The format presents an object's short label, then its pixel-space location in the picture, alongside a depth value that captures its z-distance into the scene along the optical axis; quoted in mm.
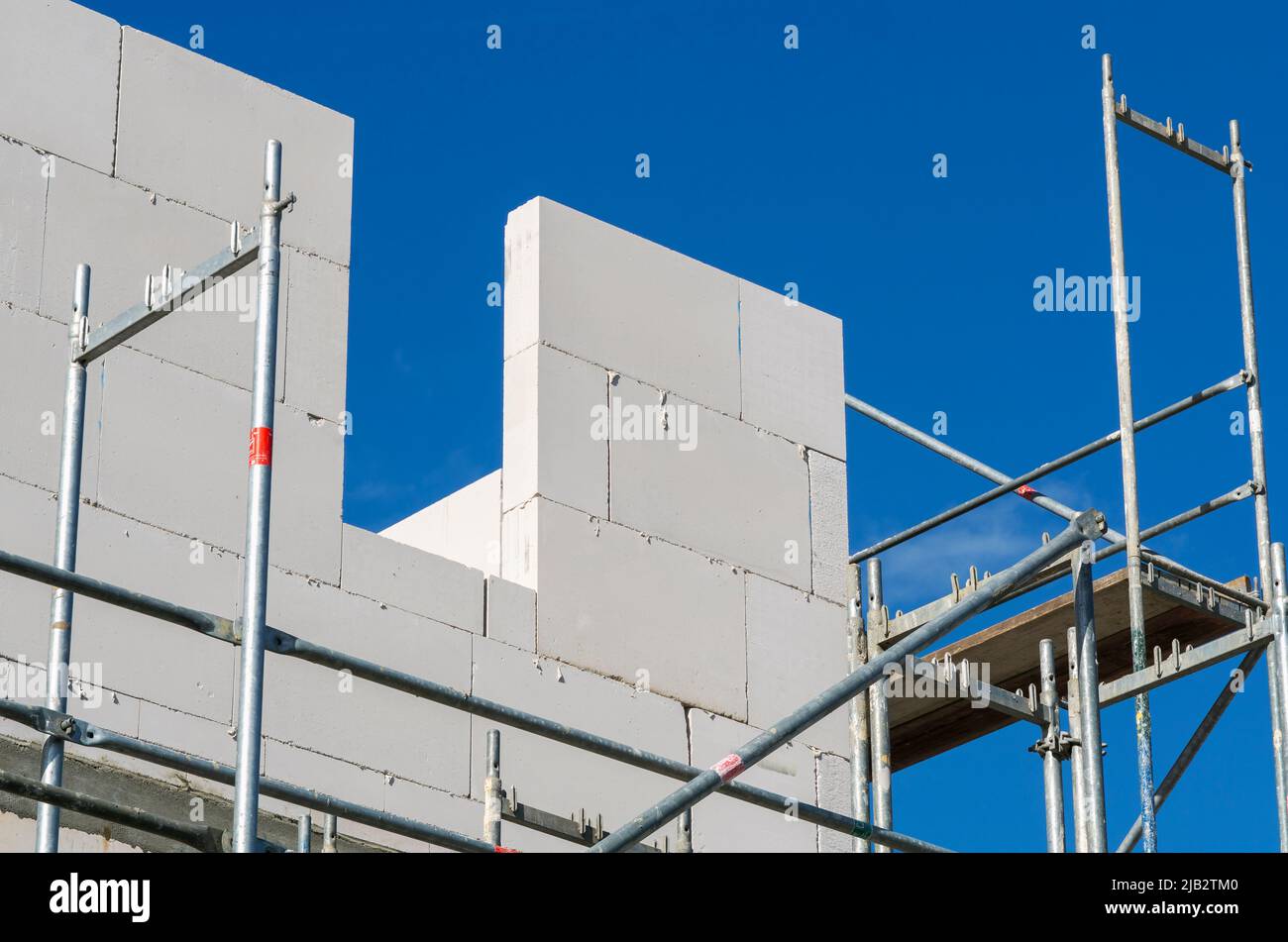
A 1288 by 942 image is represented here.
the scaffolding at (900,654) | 13965
